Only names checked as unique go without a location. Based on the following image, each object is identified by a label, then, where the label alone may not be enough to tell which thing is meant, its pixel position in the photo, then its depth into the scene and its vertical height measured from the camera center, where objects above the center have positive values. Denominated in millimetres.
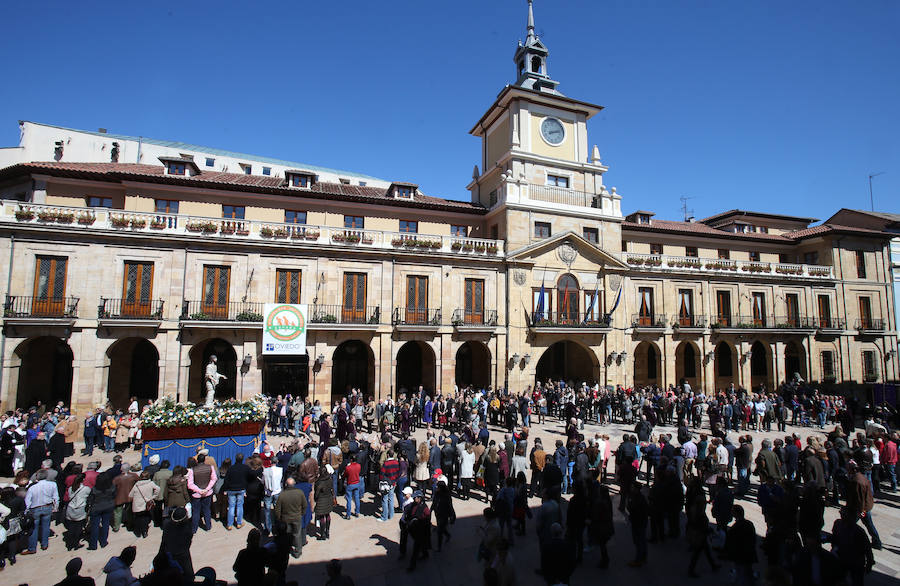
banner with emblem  20766 +313
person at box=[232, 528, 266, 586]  6055 -3007
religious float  11953 -2471
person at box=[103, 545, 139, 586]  5759 -2957
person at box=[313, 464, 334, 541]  9180 -3286
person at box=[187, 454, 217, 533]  9578 -3160
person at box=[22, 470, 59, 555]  8797 -3229
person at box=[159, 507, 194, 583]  6879 -2990
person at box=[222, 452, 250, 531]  9641 -3192
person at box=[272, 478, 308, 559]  8250 -3062
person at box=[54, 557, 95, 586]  5195 -2754
